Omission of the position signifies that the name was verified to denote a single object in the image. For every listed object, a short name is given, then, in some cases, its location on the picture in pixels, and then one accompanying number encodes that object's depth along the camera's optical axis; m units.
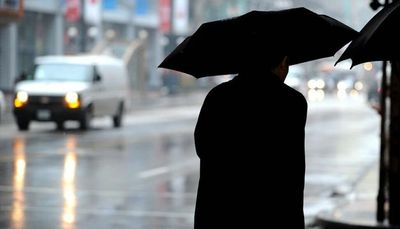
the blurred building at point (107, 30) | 53.41
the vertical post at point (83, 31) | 50.94
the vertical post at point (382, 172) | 11.32
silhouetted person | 4.62
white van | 28.05
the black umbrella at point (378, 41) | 5.81
